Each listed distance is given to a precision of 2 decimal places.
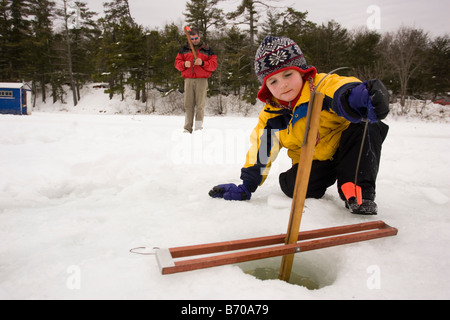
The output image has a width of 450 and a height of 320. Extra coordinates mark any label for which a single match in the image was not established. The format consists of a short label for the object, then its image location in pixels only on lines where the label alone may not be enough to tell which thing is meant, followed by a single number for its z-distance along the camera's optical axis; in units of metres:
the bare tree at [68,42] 22.31
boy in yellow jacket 1.43
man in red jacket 4.99
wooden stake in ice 1.04
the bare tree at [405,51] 15.36
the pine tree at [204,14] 19.17
